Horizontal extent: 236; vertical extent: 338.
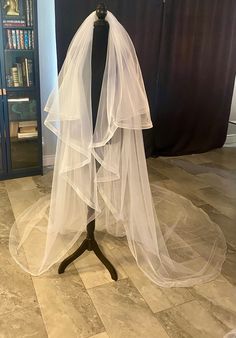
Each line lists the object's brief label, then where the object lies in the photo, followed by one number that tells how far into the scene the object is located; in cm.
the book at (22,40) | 300
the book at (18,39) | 298
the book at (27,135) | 330
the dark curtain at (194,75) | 383
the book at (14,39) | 297
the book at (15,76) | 309
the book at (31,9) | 293
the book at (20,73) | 310
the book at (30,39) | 302
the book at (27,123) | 330
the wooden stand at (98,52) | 163
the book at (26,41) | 302
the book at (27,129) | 332
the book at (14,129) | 326
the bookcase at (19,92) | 295
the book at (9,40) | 296
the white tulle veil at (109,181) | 169
